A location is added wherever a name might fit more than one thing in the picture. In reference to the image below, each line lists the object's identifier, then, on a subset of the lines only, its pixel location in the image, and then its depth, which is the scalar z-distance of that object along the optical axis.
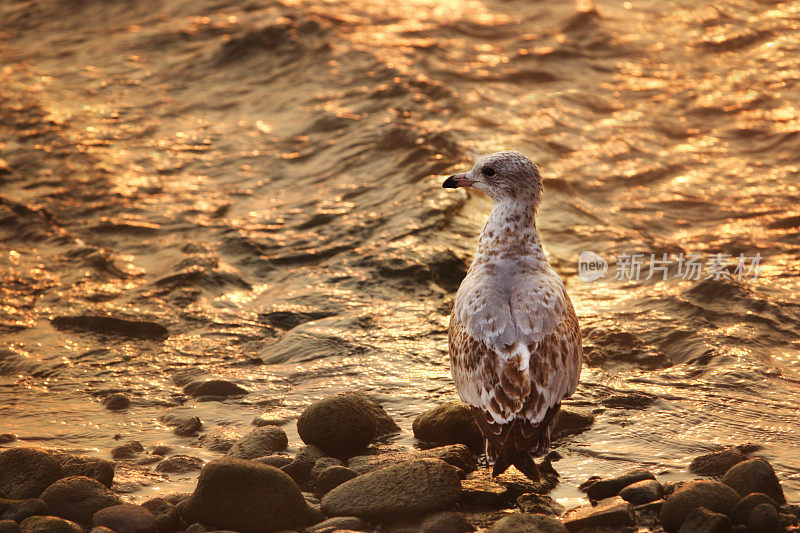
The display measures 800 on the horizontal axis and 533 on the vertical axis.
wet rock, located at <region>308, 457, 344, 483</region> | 12.41
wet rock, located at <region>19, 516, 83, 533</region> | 10.55
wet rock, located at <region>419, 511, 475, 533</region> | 11.04
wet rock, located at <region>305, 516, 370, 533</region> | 11.07
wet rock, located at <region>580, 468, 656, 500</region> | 11.70
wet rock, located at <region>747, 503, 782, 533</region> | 10.34
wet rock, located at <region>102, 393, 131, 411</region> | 14.91
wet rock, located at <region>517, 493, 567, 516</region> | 11.48
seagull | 11.96
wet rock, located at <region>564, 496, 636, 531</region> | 10.76
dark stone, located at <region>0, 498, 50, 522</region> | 10.96
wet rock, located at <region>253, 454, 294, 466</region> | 12.52
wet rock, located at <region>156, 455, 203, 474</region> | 12.73
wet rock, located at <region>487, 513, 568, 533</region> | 10.34
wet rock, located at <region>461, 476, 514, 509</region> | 11.80
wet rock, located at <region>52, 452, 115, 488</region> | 11.98
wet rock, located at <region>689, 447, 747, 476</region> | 12.24
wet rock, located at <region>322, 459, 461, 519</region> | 11.29
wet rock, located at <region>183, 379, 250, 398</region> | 15.29
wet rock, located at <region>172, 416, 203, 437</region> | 13.88
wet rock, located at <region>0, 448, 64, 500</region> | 11.56
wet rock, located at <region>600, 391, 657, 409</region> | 14.56
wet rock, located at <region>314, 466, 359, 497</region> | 12.12
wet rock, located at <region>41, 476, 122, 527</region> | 11.20
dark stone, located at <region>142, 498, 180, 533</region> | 11.09
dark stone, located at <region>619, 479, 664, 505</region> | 11.36
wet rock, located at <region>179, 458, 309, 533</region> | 11.04
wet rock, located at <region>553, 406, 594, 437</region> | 13.78
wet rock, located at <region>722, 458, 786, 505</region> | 11.22
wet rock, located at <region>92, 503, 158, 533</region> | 10.88
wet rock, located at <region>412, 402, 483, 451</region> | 13.42
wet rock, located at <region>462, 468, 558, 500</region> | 12.05
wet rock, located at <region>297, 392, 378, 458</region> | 13.09
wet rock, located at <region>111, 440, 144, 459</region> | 13.16
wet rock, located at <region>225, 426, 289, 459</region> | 12.77
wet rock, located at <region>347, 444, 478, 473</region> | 12.49
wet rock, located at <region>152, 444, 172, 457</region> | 13.24
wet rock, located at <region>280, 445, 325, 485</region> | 12.47
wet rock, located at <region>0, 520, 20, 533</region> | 10.48
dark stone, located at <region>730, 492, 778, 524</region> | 10.63
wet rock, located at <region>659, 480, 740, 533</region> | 10.70
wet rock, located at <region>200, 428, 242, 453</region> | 13.41
